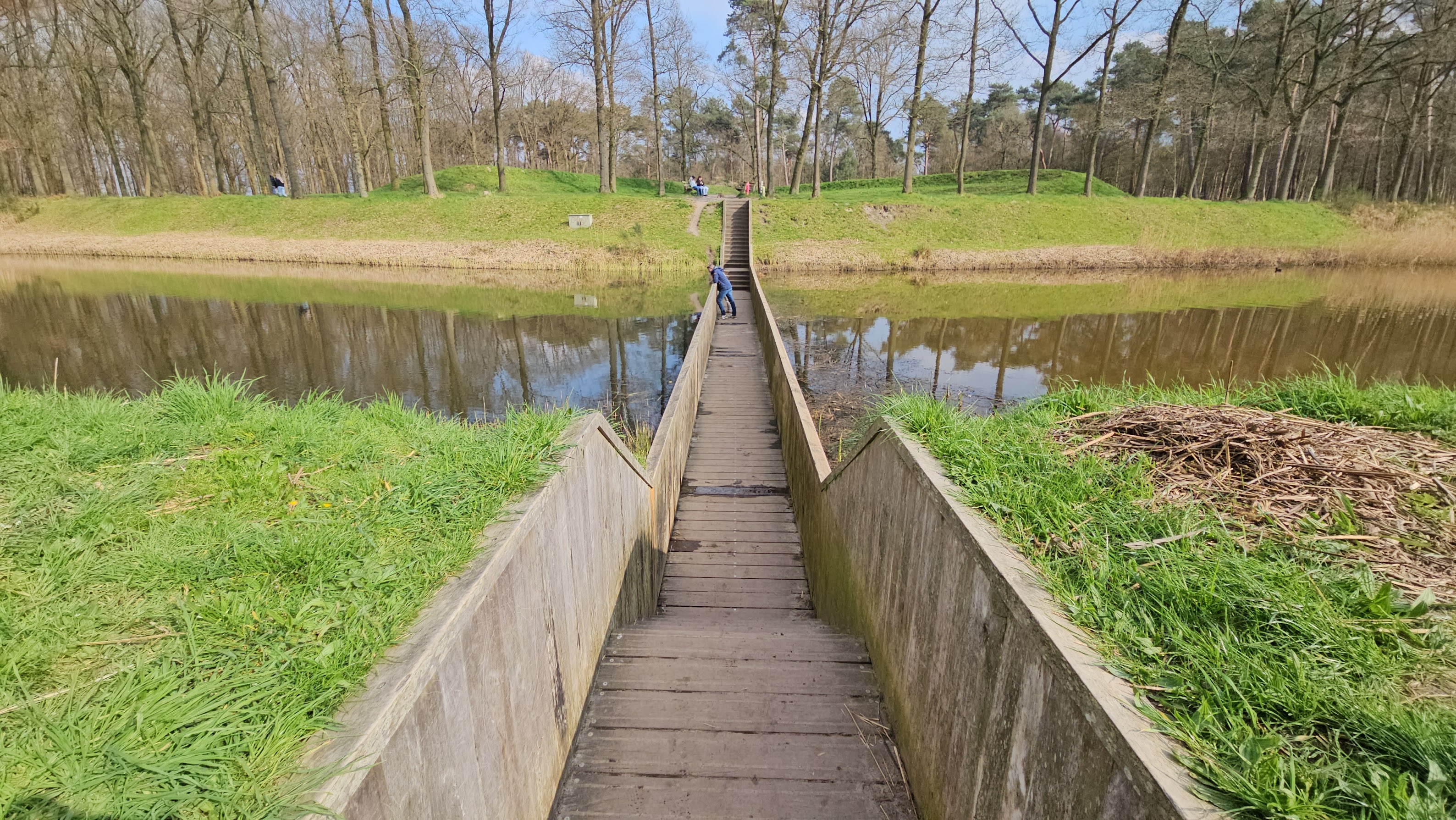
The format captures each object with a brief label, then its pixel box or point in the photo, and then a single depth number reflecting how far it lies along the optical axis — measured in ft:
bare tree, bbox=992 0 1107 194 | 99.04
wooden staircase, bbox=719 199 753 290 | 78.60
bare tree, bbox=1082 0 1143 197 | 97.14
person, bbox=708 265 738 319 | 51.26
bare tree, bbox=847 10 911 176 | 104.01
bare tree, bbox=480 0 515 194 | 95.66
